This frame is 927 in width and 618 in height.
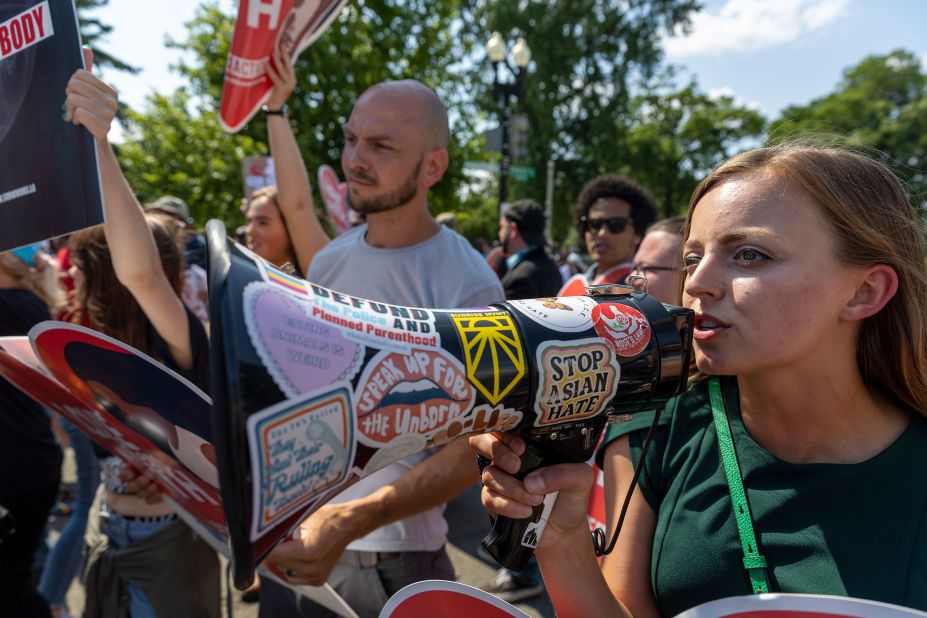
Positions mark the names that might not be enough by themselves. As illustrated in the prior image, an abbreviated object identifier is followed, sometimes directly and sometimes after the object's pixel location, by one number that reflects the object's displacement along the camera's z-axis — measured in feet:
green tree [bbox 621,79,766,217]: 111.14
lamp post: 32.45
